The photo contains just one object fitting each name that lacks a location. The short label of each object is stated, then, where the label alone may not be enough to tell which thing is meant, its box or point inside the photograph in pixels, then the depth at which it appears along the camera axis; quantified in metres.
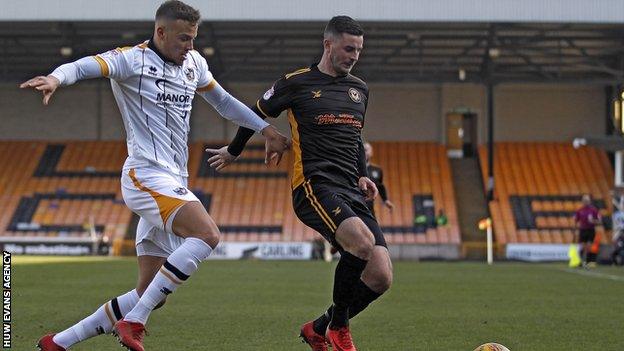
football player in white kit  14.33
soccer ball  14.61
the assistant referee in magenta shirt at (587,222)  59.37
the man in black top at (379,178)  37.52
